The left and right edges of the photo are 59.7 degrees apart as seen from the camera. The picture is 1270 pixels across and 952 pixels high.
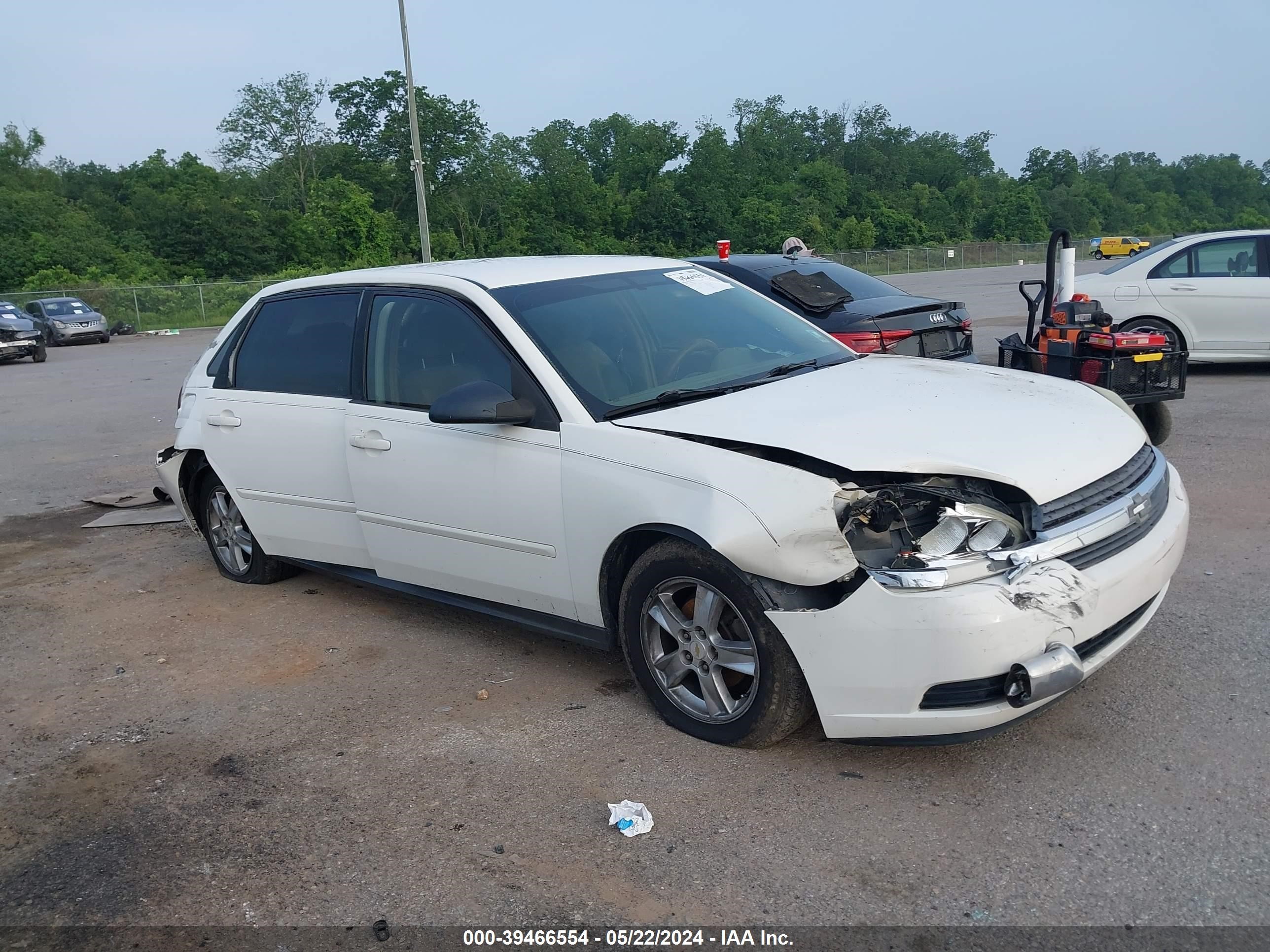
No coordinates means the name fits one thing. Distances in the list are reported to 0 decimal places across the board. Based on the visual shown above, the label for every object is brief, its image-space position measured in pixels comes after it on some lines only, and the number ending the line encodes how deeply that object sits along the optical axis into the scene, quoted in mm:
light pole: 24766
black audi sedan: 8102
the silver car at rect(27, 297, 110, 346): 32656
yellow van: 63844
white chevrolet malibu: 3322
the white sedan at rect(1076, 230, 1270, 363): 11188
